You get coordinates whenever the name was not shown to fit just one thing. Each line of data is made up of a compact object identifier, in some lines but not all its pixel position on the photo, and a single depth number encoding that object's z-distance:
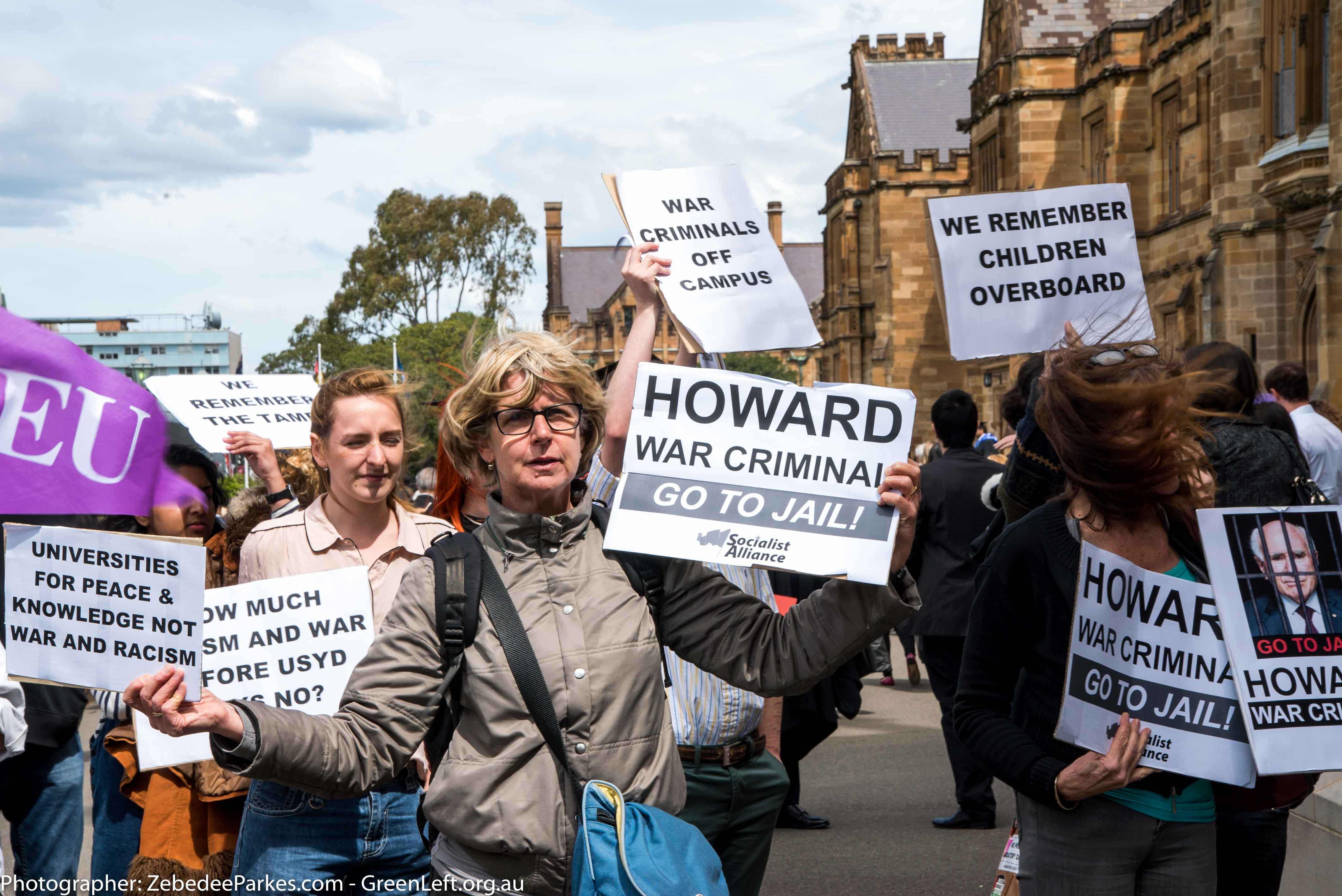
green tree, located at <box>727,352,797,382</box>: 63.22
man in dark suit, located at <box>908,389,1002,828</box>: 7.03
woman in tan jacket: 2.55
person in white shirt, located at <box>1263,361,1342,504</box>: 8.15
